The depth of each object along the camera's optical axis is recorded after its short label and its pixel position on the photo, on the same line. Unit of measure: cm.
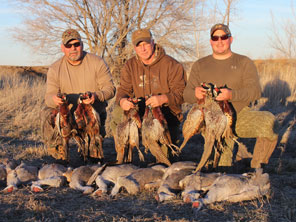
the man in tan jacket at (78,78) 583
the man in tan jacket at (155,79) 544
